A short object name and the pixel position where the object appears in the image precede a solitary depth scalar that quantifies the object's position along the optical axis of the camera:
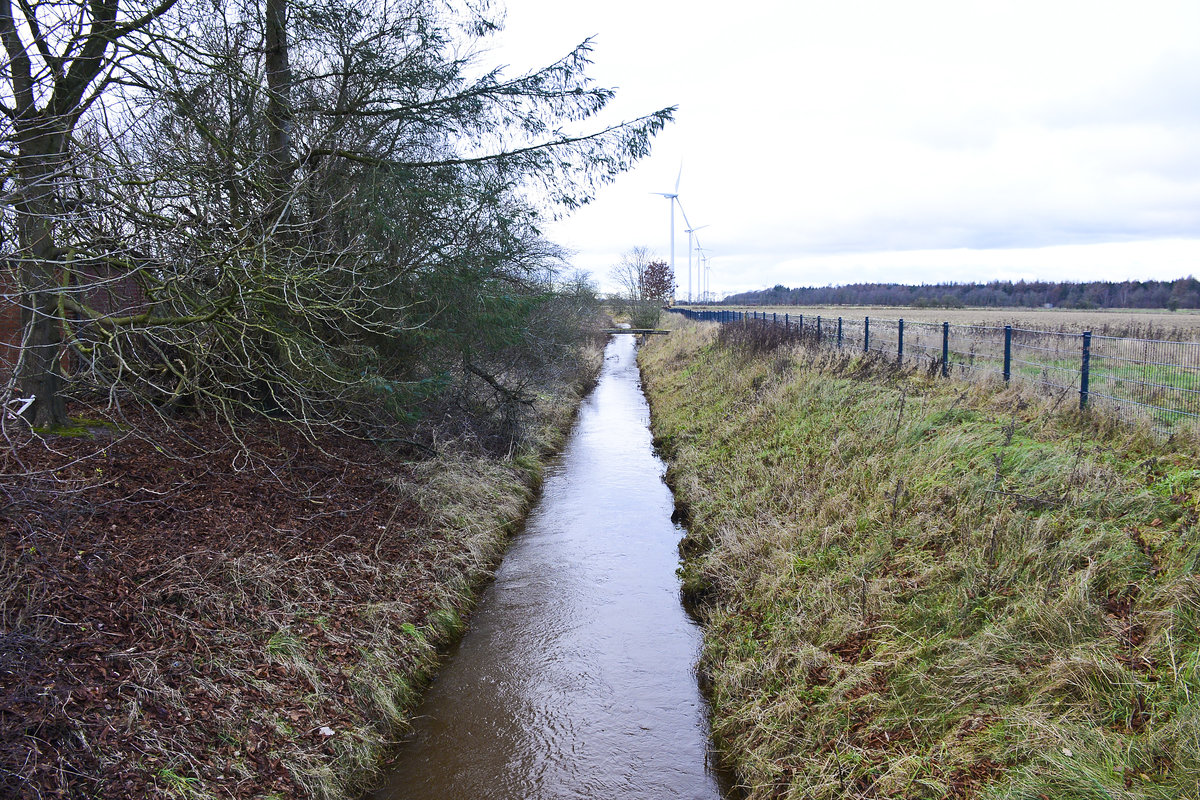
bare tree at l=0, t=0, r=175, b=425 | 5.25
